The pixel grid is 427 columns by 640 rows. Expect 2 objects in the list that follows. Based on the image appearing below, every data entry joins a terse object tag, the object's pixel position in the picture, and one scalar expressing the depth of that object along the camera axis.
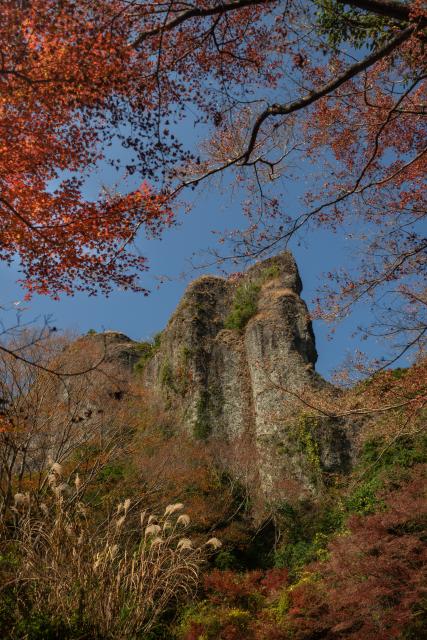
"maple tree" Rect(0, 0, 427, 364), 4.83
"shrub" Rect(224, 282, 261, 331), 21.91
